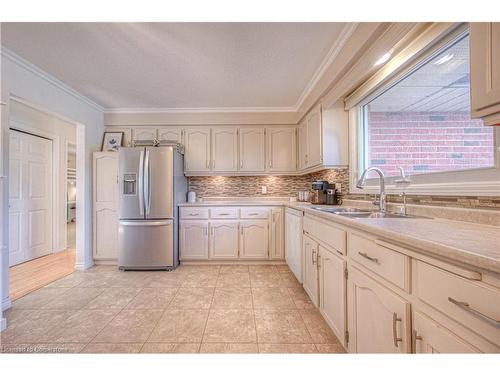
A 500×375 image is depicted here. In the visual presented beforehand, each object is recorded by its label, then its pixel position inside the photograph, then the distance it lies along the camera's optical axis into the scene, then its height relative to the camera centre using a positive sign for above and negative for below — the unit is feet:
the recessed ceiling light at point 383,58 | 5.40 +3.11
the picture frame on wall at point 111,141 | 11.82 +2.43
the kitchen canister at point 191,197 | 12.18 -0.49
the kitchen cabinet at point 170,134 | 12.05 +2.81
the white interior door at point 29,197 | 11.18 -0.45
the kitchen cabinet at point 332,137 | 8.87 +1.93
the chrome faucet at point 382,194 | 6.25 -0.19
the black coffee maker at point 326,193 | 9.56 -0.24
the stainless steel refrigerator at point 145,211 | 10.28 -1.02
